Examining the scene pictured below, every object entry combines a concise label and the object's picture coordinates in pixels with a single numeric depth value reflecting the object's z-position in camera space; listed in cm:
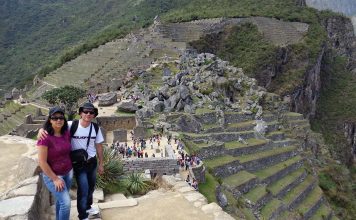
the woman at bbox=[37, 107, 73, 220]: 678
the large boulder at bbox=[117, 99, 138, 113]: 3066
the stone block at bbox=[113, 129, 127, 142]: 2461
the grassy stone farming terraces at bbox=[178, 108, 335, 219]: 2305
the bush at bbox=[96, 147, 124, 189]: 998
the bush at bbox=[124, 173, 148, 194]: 1038
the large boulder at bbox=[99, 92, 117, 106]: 3464
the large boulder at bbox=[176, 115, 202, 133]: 2766
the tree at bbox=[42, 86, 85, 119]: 3712
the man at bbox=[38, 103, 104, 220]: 735
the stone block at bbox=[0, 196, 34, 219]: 660
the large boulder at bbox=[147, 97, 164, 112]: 3011
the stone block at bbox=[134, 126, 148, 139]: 2462
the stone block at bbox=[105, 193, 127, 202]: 963
